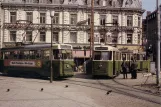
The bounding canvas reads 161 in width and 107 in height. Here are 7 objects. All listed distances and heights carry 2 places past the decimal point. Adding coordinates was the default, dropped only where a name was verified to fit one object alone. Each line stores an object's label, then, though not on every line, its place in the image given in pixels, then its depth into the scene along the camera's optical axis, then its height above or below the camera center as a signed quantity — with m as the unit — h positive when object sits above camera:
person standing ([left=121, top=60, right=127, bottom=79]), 27.25 -1.15
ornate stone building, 50.41 +5.09
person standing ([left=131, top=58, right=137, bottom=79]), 26.61 -1.30
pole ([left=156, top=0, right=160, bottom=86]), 19.55 +0.31
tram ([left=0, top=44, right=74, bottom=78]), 25.62 -0.50
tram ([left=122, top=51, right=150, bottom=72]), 37.89 -0.47
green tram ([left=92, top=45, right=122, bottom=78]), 26.18 -0.55
